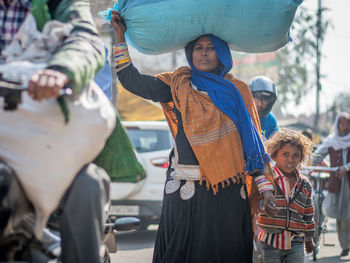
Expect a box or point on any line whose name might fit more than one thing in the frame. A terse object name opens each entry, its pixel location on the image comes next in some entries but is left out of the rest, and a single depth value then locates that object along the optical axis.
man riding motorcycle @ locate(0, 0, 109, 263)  2.31
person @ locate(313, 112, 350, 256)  9.32
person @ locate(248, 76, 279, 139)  6.37
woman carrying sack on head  4.28
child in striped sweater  5.13
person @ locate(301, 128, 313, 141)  9.58
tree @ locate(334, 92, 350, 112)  67.19
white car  9.09
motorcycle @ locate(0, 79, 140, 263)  2.28
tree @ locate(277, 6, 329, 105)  34.94
